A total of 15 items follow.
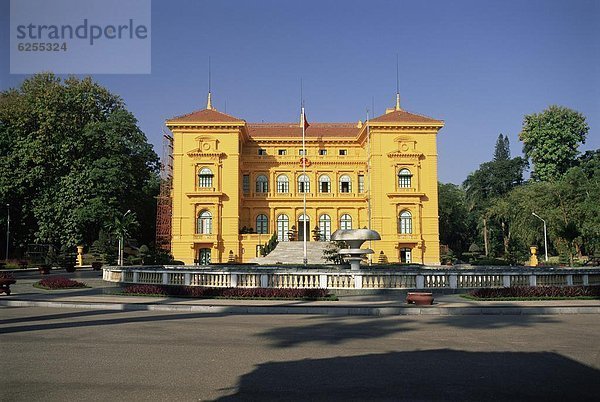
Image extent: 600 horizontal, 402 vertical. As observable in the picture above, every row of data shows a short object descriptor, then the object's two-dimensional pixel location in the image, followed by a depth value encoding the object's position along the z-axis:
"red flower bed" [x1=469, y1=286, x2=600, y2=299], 19.17
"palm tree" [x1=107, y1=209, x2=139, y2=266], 43.06
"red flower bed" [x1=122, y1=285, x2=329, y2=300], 19.55
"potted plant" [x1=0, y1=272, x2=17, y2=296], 20.92
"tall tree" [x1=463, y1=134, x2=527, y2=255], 78.75
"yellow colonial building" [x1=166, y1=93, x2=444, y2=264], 55.62
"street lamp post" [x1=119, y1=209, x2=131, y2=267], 42.15
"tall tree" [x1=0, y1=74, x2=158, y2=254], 50.19
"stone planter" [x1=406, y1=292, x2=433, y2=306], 17.09
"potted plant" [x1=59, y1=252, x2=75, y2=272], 46.73
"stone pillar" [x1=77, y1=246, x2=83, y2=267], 49.94
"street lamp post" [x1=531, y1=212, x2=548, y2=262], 53.09
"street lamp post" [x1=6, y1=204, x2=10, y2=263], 49.97
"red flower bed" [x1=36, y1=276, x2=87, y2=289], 24.14
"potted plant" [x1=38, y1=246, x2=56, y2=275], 47.89
